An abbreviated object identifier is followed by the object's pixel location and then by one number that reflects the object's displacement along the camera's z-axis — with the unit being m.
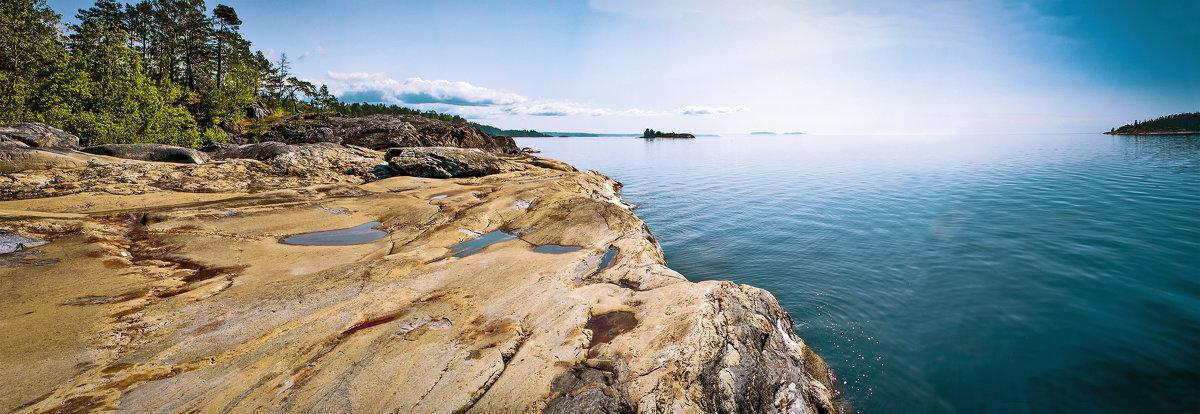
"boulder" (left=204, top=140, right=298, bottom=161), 15.89
